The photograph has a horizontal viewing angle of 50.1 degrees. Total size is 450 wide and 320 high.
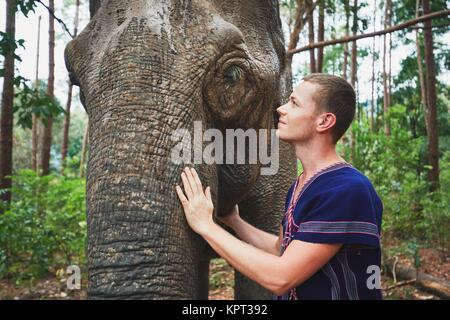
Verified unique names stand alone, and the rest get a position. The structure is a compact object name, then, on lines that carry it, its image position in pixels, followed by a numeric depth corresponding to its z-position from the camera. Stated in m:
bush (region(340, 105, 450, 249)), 7.53
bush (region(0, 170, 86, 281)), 5.70
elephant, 1.60
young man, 1.56
